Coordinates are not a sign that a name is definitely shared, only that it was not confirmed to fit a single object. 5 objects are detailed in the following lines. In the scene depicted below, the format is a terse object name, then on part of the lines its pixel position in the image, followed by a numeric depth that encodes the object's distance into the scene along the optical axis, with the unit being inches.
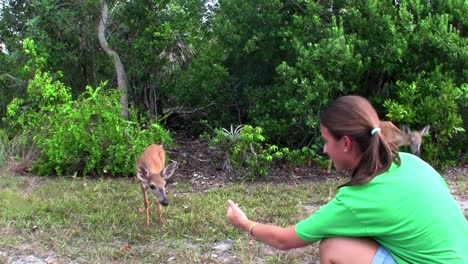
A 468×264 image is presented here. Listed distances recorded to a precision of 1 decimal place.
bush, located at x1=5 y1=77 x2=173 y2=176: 306.2
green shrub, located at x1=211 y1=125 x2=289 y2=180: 304.3
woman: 108.5
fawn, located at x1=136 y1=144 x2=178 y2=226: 226.2
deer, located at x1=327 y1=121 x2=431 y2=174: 300.4
